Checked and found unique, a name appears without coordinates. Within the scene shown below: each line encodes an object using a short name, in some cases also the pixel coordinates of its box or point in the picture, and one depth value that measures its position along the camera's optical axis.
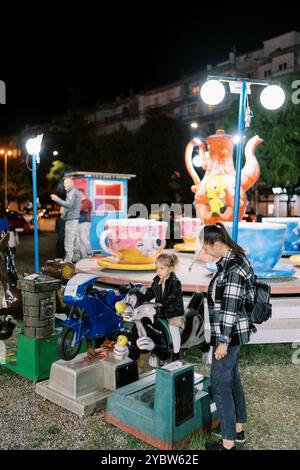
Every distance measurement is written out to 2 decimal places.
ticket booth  13.48
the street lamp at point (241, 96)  4.98
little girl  3.86
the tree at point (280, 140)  25.72
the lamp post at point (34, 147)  7.41
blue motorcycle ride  3.71
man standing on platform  8.25
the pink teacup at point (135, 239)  6.00
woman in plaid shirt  2.82
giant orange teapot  7.36
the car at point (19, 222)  24.70
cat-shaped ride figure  3.71
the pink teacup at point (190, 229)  8.38
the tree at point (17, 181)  47.94
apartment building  41.25
